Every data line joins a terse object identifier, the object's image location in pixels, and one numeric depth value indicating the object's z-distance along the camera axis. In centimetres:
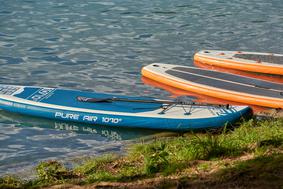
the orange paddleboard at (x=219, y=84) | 1415
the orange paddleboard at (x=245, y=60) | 1733
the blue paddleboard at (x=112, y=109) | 1232
